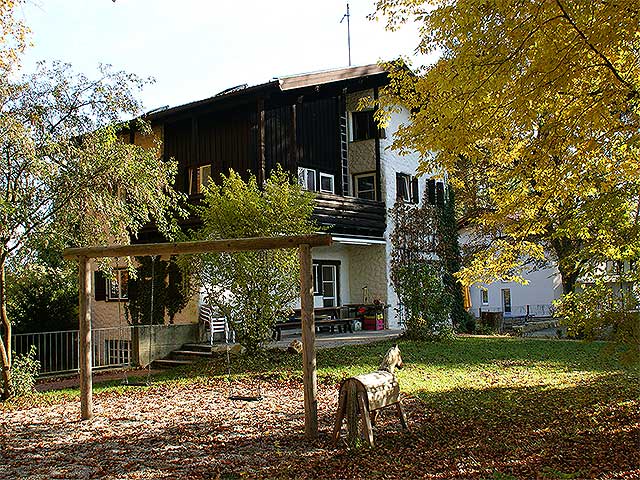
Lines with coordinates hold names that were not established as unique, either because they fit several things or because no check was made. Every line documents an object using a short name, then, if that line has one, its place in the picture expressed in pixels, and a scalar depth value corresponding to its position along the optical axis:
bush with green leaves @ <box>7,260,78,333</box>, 20.78
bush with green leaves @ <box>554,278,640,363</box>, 7.52
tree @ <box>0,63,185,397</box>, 11.55
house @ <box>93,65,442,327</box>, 20.97
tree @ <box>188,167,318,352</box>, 15.18
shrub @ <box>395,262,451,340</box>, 19.11
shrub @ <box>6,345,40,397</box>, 12.06
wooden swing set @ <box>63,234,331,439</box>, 8.45
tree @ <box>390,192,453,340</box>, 19.36
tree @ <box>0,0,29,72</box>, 8.80
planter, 23.42
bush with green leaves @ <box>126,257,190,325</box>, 20.06
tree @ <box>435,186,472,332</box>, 25.00
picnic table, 19.56
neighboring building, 40.03
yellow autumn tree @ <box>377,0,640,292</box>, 7.37
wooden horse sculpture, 7.62
